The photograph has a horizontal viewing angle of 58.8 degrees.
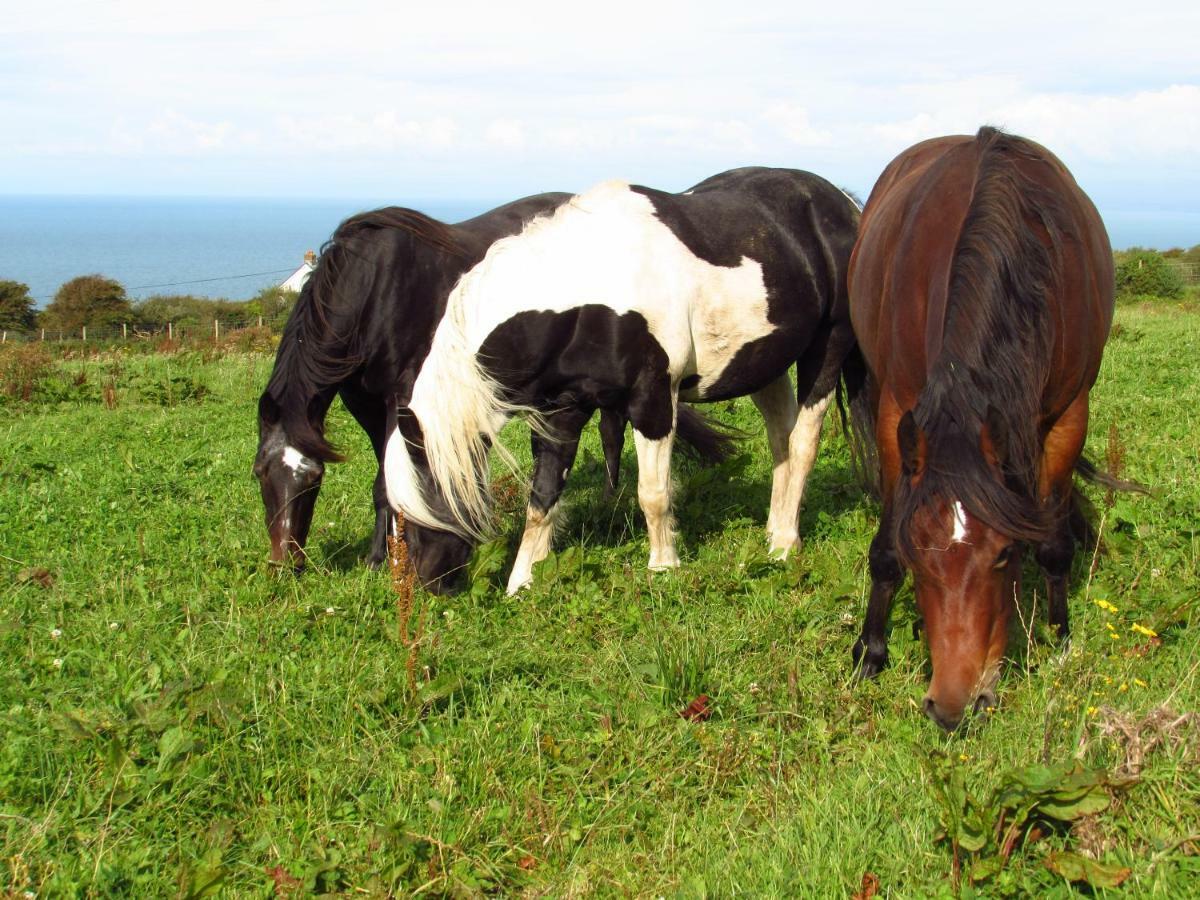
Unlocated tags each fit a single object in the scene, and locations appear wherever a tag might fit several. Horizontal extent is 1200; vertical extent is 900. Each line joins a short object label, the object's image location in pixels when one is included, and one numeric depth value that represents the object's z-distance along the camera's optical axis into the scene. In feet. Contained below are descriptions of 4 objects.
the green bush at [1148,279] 92.17
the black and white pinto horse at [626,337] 16.29
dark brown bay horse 9.81
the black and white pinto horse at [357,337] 17.11
